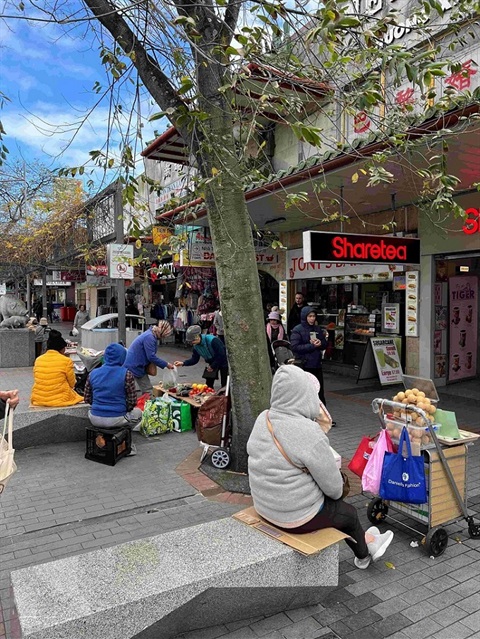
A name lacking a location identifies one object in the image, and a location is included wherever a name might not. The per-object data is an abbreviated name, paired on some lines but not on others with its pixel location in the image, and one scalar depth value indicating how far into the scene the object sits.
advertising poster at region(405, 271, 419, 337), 9.52
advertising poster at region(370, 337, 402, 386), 9.94
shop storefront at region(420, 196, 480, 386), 8.91
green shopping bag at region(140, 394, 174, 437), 6.99
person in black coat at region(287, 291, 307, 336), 12.18
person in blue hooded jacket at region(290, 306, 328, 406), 7.40
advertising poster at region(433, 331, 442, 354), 9.67
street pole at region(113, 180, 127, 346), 9.81
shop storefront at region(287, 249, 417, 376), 10.20
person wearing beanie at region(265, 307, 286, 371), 10.15
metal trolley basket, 3.71
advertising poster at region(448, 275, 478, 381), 9.93
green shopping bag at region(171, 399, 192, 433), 7.21
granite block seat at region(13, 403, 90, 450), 6.30
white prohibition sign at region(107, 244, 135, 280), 9.19
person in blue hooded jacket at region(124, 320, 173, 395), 7.29
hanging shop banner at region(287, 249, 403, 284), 10.20
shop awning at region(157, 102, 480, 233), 5.29
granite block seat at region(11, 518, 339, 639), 2.38
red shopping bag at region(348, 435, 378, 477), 4.00
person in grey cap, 7.75
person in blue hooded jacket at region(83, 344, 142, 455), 5.92
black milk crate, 5.85
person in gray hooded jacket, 2.95
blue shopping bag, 3.61
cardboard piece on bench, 2.96
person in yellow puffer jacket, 6.48
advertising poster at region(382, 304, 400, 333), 10.36
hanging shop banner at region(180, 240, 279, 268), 11.88
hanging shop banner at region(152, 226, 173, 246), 11.31
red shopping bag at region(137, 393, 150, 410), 7.42
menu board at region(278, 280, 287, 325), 13.13
